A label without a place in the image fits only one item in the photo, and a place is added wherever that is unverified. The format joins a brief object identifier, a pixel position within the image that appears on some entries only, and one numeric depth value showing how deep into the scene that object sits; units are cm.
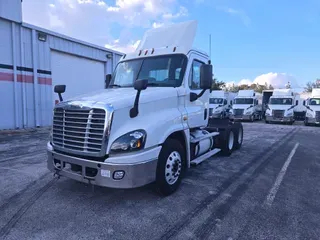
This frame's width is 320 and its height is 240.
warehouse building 1206
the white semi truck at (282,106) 2052
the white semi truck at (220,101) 2380
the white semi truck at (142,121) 329
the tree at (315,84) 6062
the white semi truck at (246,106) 2278
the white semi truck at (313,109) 1874
